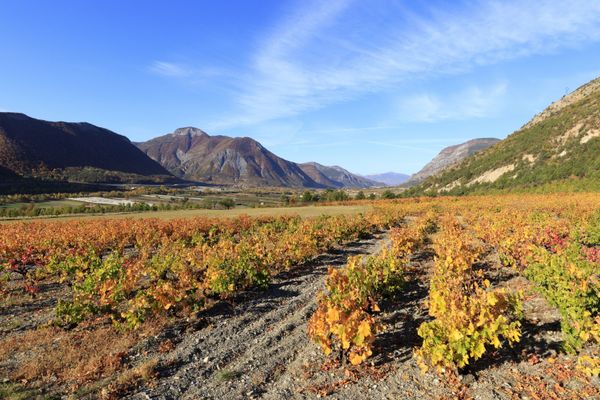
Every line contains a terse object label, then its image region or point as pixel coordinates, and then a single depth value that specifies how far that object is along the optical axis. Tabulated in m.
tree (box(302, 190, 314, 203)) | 93.17
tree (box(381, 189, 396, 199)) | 88.19
